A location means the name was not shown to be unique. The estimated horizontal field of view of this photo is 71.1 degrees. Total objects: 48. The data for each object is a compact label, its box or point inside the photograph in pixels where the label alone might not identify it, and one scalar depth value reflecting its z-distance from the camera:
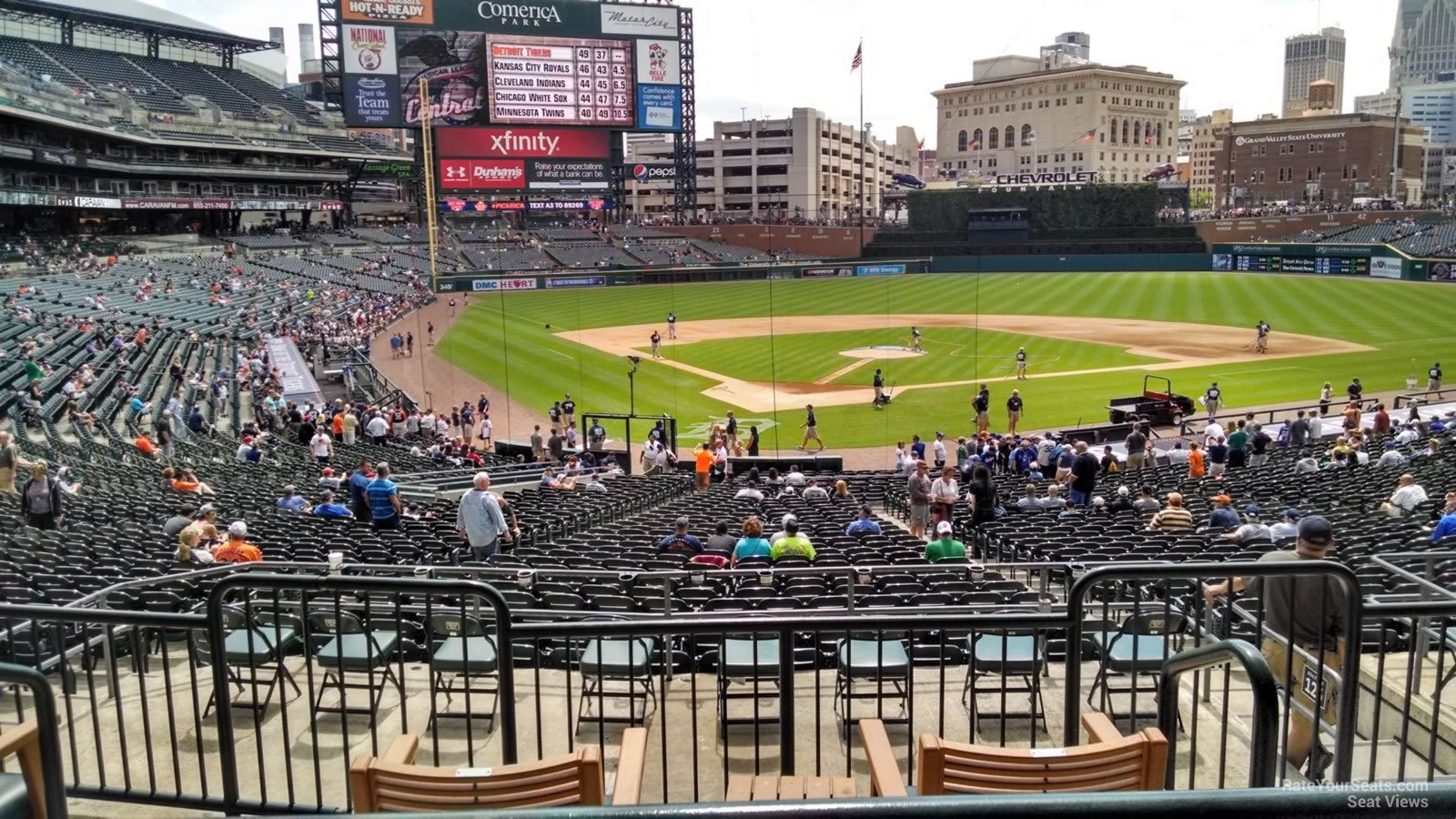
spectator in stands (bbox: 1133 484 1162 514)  16.06
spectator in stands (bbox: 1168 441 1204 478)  22.20
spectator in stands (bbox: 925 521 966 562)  11.20
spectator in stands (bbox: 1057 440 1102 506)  18.09
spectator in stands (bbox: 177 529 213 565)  10.38
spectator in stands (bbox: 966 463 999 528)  16.33
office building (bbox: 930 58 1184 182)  137.12
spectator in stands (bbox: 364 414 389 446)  28.70
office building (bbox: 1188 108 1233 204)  167.00
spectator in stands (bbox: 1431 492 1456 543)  11.18
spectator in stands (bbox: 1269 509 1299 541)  11.59
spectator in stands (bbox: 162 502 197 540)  12.73
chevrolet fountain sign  94.88
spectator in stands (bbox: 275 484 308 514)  16.05
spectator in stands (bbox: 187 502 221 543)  11.27
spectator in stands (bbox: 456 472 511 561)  11.87
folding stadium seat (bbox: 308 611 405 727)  6.59
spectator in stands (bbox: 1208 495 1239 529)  13.55
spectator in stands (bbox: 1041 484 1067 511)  17.94
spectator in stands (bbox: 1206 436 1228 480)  24.17
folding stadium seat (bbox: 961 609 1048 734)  6.62
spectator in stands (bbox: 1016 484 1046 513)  17.87
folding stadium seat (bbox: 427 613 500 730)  6.78
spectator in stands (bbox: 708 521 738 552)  12.02
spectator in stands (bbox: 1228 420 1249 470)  24.41
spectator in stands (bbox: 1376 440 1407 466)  19.45
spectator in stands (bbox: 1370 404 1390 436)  26.30
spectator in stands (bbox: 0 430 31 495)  16.42
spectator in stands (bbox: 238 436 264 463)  22.64
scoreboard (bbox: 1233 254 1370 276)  72.94
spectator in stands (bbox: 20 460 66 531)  14.01
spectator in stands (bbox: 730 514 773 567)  11.27
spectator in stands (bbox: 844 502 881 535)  13.93
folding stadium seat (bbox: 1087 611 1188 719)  6.55
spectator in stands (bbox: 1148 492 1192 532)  13.35
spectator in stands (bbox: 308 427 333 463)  23.17
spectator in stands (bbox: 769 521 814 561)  11.25
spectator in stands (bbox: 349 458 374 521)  15.42
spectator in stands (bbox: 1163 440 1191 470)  26.23
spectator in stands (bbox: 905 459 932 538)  17.16
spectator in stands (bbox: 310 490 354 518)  15.67
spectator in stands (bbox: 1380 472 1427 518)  14.11
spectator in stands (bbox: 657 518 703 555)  12.31
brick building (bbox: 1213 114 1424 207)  126.64
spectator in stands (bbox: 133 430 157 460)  21.69
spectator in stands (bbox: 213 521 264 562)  9.99
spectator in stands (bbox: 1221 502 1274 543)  11.61
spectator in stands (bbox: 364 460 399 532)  14.41
